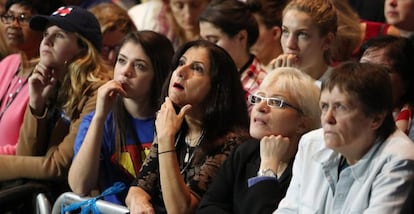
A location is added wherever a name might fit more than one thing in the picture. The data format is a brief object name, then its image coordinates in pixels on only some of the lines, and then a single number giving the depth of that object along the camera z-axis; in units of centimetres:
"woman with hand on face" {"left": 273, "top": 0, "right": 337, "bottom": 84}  732
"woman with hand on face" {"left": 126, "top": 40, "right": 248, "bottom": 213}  638
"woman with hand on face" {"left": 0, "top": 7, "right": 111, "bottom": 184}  761
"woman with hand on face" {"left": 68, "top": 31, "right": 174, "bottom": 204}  704
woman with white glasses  593
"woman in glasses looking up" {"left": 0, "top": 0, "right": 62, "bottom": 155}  838
